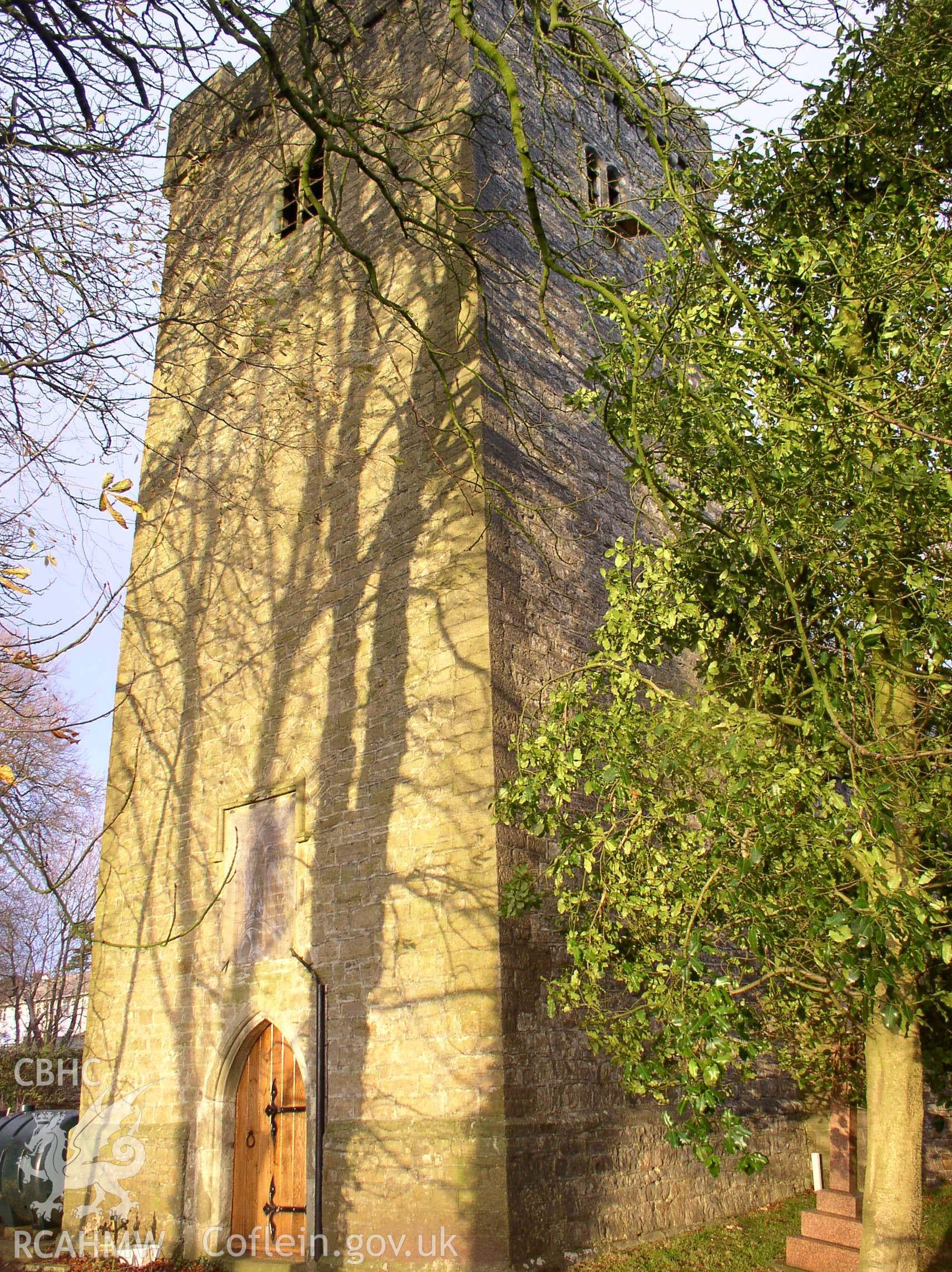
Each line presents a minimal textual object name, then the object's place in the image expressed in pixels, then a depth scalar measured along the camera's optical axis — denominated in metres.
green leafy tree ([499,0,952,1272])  4.45
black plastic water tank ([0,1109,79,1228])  10.32
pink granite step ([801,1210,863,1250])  6.98
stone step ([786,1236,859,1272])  6.77
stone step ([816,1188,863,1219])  7.28
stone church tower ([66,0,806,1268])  6.80
